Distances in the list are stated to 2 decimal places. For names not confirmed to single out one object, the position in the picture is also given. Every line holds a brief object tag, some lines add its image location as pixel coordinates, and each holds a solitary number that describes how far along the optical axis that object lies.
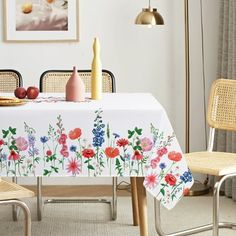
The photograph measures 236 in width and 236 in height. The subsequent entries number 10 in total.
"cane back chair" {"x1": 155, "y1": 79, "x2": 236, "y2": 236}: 4.00
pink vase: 3.73
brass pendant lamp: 5.22
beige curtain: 5.27
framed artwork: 5.68
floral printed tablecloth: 3.30
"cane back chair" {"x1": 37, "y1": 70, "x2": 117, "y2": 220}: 4.88
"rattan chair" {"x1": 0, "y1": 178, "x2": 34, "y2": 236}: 3.06
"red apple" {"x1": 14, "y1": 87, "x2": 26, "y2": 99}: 3.86
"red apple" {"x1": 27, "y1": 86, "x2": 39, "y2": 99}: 3.87
